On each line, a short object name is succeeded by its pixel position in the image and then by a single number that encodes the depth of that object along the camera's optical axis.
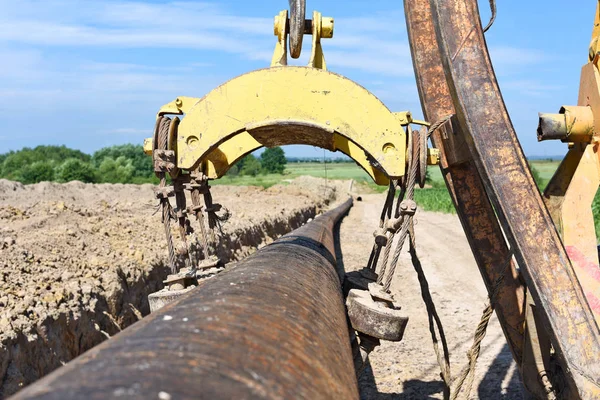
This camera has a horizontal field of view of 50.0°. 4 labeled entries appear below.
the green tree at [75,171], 29.45
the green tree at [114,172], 32.50
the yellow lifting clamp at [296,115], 2.96
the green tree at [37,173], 30.08
